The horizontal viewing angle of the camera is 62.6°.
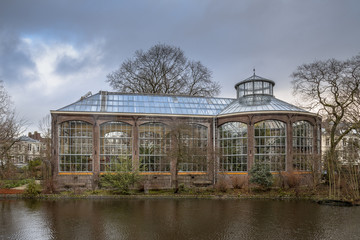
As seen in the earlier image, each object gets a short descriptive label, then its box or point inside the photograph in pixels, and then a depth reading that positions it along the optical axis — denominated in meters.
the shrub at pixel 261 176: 24.09
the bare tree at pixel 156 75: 40.12
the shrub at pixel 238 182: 25.58
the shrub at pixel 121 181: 24.11
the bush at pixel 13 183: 28.48
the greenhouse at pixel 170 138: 26.88
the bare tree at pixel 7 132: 26.41
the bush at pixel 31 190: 23.36
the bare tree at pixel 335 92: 24.38
